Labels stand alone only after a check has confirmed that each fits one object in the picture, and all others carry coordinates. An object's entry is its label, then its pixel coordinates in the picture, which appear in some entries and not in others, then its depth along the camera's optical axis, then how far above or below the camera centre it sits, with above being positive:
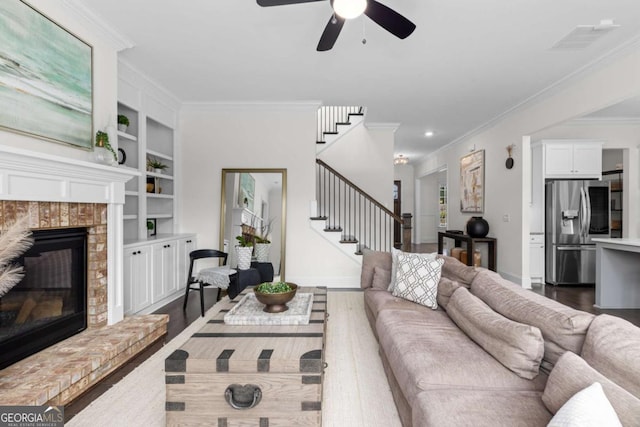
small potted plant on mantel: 2.75 +0.57
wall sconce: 5.24 +0.92
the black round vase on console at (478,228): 5.78 -0.27
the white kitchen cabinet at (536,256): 5.39 -0.74
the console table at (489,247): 5.71 -0.63
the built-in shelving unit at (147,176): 3.95 +0.53
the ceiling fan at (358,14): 1.94 +1.34
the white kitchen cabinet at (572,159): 5.36 +0.94
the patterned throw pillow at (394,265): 3.05 -0.53
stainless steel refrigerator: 5.14 -0.21
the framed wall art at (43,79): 2.10 +1.01
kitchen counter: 3.92 -0.81
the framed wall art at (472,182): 6.37 +0.68
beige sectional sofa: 1.22 -0.76
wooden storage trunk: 1.59 -0.90
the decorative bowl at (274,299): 2.24 -0.63
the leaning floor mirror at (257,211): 4.86 +0.04
